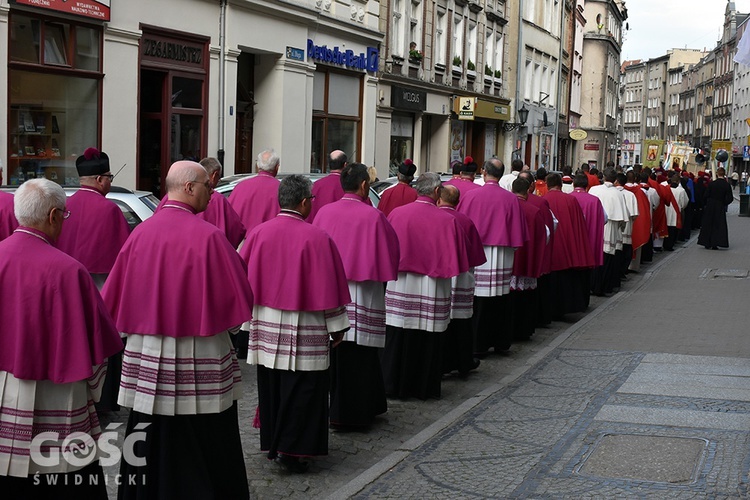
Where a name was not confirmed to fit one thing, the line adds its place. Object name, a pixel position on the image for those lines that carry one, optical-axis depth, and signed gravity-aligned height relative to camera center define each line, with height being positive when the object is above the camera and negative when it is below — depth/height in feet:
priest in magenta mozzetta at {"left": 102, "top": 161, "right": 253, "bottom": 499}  17.94 -2.94
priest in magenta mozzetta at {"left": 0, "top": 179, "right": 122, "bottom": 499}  15.46 -2.79
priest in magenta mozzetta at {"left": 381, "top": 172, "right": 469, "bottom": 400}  29.01 -3.44
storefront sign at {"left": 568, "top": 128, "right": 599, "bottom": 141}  163.56 +5.43
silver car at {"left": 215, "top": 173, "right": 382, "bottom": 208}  41.38 -0.96
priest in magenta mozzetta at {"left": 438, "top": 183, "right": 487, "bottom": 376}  30.55 -3.97
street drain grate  62.80 -5.88
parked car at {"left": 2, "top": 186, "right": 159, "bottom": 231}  29.96 -1.36
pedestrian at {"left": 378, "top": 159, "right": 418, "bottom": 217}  40.88 -1.23
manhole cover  22.02 -6.11
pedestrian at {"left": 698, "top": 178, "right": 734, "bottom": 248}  81.87 -3.16
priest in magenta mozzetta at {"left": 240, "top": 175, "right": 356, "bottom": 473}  21.75 -3.14
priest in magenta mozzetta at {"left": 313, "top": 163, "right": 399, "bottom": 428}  25.76 -2.96
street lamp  137.28 +6.01
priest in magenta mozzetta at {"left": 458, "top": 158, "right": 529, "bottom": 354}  36.32 -2.72
